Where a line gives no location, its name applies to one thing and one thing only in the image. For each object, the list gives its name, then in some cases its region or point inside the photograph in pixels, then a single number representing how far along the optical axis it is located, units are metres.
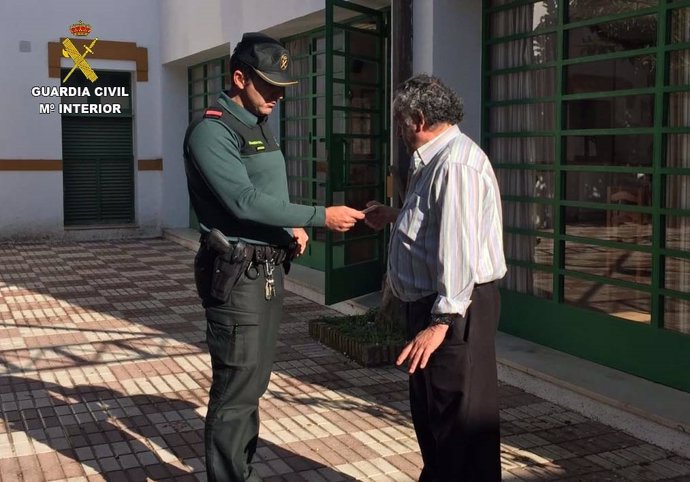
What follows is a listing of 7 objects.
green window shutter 14.65
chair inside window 5.62
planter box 6.26
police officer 3.52
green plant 6.46
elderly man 3.20
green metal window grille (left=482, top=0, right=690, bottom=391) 5.34
